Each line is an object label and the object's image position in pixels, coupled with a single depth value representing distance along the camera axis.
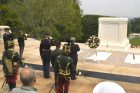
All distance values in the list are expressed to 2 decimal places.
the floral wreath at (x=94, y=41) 9.55
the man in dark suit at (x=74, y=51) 6.14
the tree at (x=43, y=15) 22.84
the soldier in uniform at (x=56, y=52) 5.18
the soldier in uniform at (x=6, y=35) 8.75
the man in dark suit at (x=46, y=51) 6.26
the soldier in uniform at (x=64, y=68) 4.31
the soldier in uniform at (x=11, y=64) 4.77
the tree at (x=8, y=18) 20.55
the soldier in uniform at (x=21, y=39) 9.54
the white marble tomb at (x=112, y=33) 13.59
